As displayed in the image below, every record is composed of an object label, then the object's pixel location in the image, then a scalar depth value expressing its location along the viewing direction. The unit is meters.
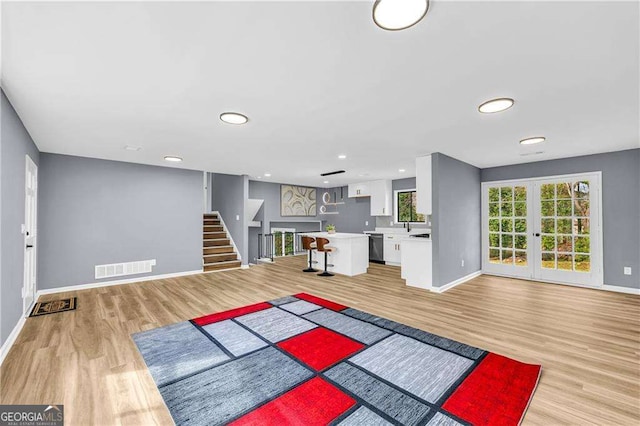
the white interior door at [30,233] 3.43
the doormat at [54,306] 3.62
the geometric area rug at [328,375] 1.74
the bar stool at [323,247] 5.86
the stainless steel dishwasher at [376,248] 7.66
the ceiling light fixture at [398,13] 1.34
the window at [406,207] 7.71
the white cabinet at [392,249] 7.16
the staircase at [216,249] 6.68
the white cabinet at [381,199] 7.85
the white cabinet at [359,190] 8.34
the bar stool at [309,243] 6.20
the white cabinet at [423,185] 4.73
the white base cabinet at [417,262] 4.77
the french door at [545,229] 4.89
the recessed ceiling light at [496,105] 2.54
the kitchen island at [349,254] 5.97
